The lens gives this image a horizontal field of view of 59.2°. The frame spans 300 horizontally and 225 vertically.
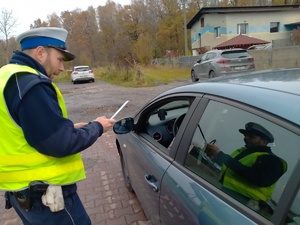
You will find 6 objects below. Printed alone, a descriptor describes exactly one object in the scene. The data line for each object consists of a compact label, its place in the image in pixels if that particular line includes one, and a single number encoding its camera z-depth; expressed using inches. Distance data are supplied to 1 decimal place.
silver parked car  484.1
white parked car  930.1
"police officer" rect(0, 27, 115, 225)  57.2
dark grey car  44.9
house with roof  1235.9
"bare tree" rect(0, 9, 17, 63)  1248.2
